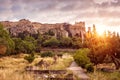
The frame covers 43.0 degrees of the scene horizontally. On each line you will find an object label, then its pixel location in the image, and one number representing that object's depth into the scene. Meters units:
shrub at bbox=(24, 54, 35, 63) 19.48
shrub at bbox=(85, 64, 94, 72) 14.00
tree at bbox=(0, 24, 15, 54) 23.11
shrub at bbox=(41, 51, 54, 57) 31.49
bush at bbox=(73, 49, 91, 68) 16.16
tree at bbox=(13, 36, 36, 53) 33.34
